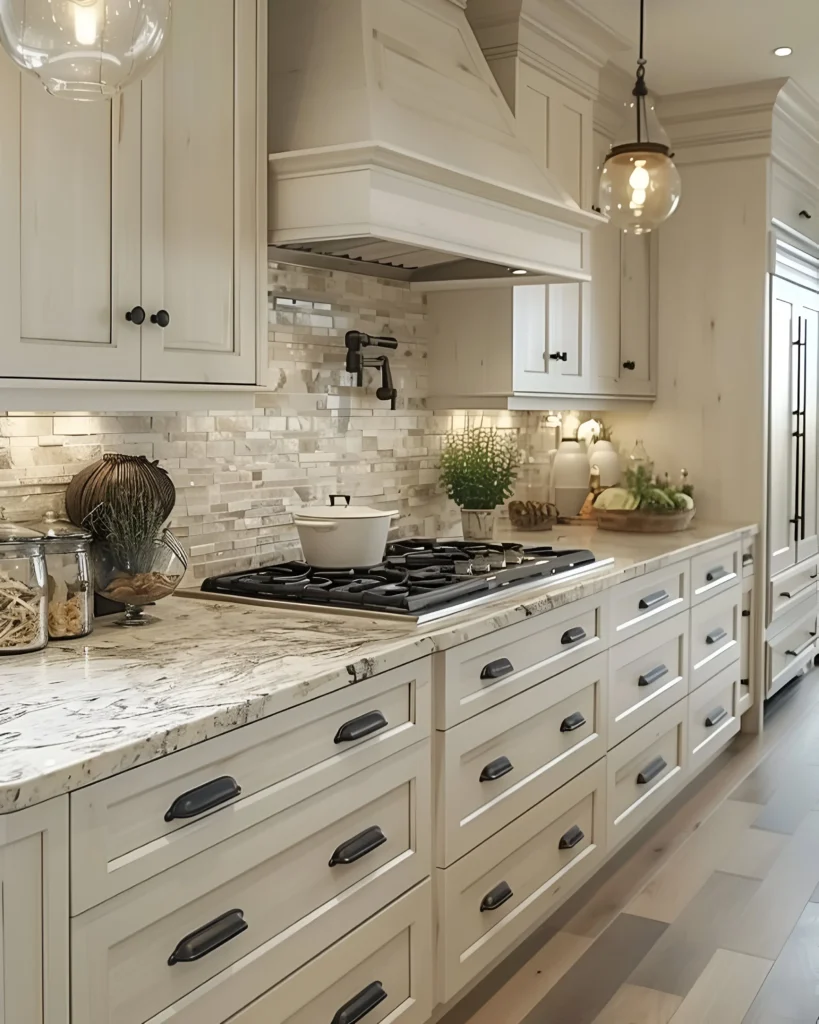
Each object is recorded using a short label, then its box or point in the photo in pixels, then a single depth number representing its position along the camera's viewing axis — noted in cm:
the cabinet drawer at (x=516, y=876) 234
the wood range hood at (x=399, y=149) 243
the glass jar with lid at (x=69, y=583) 206
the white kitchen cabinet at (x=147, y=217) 187
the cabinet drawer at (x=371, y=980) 184
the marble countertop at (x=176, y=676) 144
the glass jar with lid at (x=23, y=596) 194
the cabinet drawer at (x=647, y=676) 316
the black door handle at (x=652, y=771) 335
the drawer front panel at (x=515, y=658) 230
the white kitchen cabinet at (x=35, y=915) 132
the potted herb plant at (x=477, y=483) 360
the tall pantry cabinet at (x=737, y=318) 447
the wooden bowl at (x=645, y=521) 414
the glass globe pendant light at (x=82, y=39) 127
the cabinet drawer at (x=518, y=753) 233
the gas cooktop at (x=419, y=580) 239
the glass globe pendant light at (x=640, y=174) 283
